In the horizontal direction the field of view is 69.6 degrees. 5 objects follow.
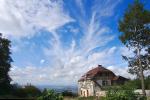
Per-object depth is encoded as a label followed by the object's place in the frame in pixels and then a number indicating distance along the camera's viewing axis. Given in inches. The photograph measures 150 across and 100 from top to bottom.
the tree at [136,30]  647.5
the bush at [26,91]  738.1
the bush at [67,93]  898.2
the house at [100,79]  1073.6
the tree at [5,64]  772.6
